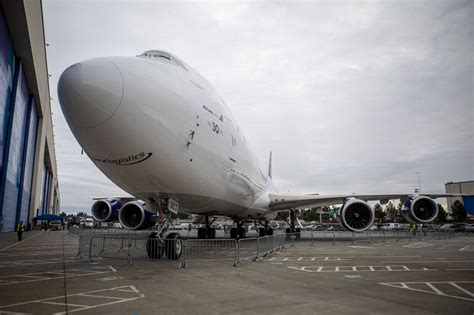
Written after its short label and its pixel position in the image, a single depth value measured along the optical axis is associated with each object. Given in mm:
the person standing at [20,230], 20873
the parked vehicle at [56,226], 48706
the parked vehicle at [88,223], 61653
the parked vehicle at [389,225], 50625
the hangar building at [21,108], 24219
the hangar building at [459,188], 77812
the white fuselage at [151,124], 6707
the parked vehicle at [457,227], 38238
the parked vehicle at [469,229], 37366
